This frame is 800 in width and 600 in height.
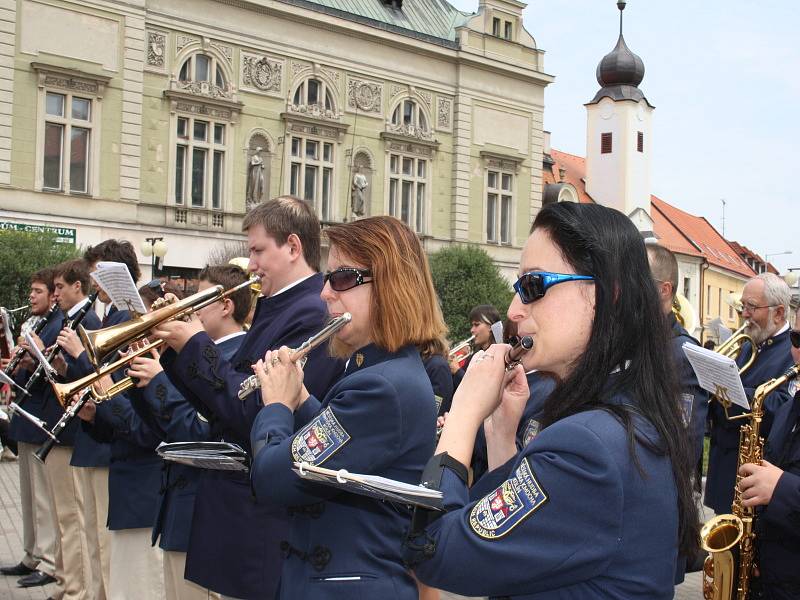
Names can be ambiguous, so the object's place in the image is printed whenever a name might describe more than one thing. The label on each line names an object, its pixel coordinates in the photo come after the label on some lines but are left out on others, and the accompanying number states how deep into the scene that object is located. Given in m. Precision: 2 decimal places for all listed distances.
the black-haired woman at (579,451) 2.00
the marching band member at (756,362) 6.43
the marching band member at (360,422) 3.04
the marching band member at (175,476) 4.59
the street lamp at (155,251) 24.24
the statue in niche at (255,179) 31.86
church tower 56.25
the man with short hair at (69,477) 6.84
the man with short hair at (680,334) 5.00
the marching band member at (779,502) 4.07
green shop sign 24.89
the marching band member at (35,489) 7.80
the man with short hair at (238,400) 4.05
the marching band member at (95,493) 6.48
